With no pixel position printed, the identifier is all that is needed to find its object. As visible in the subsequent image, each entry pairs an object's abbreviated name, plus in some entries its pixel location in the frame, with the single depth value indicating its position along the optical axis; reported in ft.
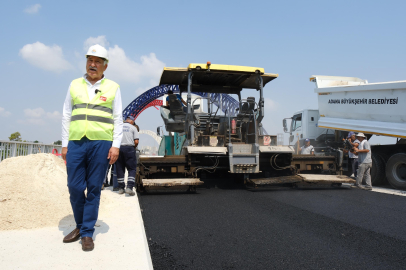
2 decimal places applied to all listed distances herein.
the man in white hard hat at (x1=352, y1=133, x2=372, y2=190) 25.43
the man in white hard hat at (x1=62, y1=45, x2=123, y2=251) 9.83
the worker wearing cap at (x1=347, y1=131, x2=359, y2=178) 28.56
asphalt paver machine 20.93
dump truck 25.90
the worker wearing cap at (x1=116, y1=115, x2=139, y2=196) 20.22
